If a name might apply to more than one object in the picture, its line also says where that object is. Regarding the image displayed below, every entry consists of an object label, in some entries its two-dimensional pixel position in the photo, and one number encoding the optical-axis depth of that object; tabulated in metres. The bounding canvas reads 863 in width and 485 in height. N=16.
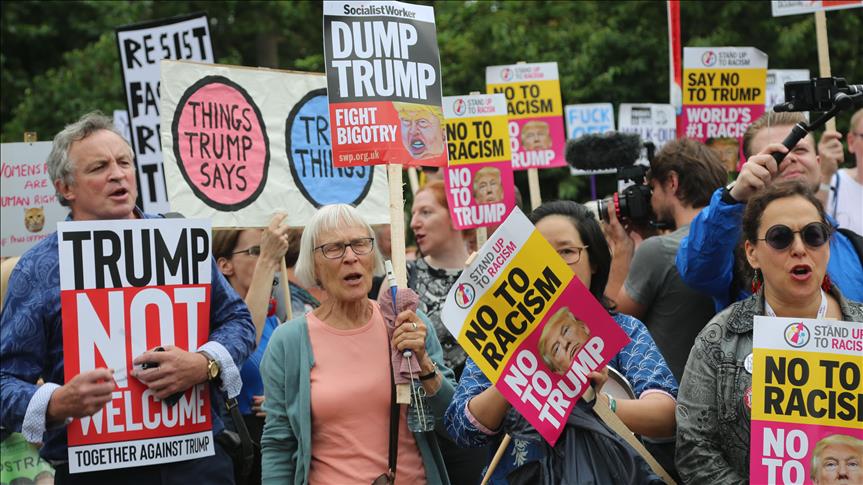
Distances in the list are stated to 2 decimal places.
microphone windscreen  6.84
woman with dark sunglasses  3.79
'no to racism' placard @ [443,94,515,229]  7.71
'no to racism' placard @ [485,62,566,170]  9.40
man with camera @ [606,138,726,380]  5.36
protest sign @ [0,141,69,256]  8.98
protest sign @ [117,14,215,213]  8.02
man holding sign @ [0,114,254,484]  4.26
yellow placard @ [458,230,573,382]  3.99
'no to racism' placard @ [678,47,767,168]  8.88
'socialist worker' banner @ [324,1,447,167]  5.22
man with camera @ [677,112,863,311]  4.25
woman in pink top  4.48
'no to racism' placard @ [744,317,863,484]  3.51
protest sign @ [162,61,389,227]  6.17
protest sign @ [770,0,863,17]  7.06
